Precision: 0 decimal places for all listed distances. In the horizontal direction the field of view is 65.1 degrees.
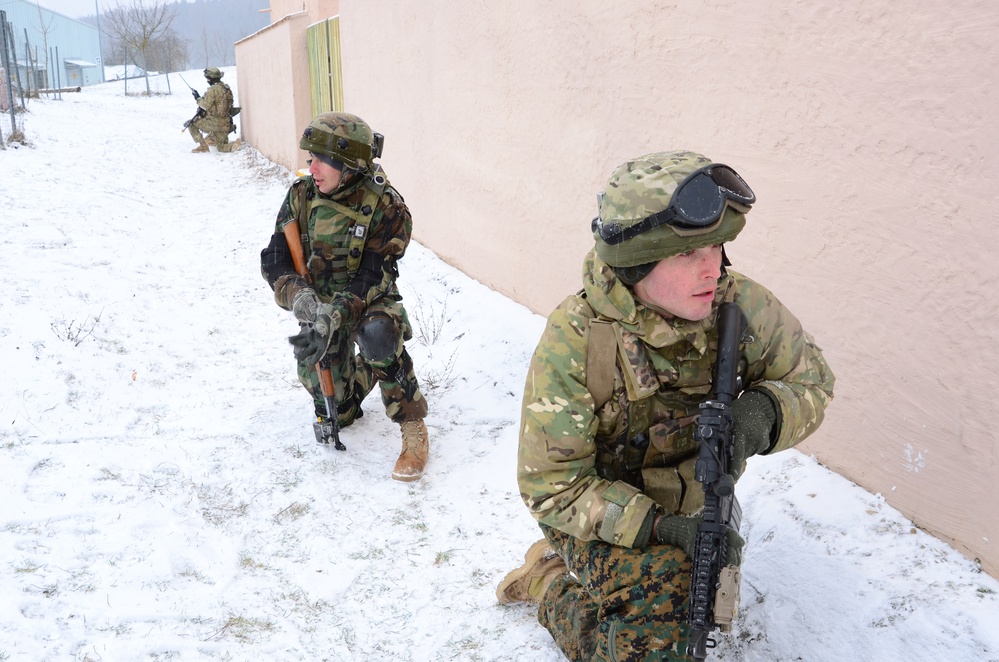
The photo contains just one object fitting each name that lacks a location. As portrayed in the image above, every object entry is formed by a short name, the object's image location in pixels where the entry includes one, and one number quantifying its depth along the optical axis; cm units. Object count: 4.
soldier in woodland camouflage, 365
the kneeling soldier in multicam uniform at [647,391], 193
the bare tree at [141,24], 3210
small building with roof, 4281
